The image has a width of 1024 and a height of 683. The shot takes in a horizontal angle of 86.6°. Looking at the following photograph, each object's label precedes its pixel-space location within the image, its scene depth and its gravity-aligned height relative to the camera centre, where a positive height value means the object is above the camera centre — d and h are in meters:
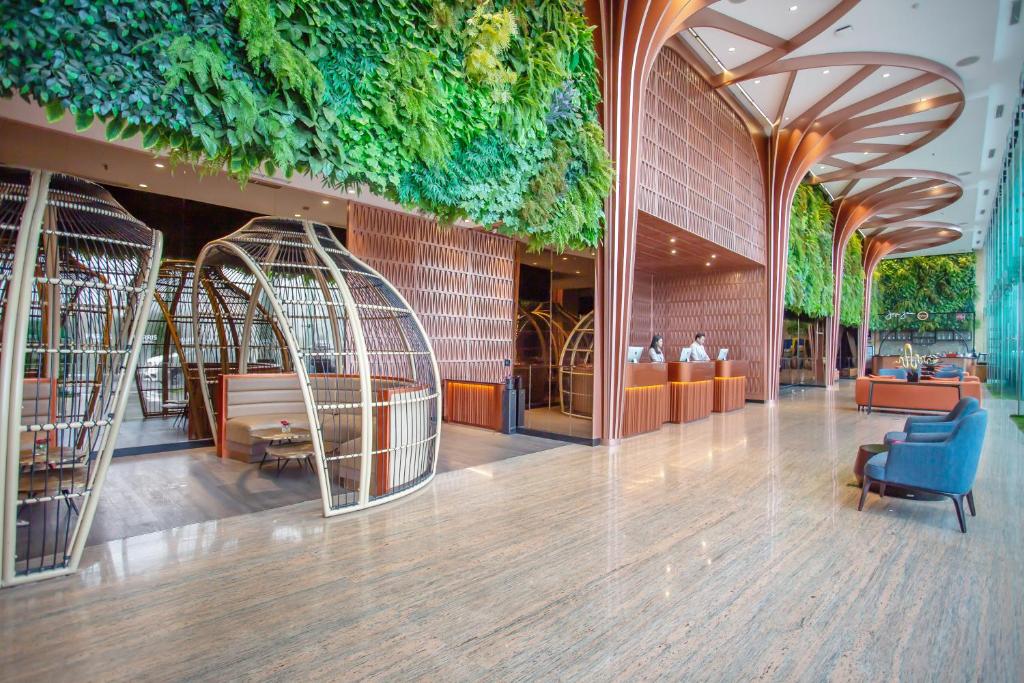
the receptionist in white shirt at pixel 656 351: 10.52 -0.07
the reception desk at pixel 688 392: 10.44 -0.86
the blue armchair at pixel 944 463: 4.32 -0.92
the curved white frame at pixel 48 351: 3.17 -0.17
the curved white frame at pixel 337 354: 4.67 +0.04
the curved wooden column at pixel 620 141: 7.77 +3.05
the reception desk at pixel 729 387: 12.42 -0.90
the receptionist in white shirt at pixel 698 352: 11.94 -0.08
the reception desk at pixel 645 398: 8.75 -0.86
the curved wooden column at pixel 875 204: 18.64 +5.48
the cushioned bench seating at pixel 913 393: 11.82 -0.94
